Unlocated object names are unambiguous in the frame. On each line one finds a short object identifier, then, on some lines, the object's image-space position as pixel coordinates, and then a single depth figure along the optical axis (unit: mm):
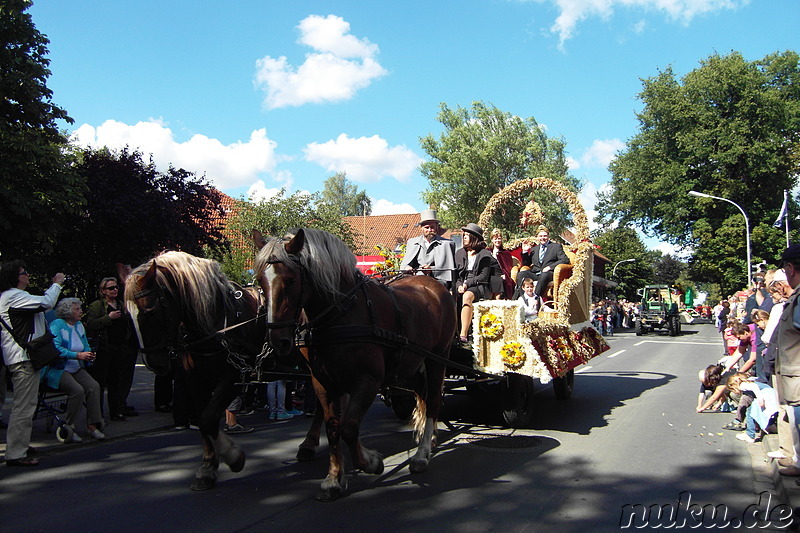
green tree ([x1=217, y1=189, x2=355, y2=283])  26656
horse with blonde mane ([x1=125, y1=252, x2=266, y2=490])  4559
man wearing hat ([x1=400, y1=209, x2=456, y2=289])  7793
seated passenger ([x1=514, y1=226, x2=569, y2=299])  8734
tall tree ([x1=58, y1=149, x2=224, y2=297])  14234
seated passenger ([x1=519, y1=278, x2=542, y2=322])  8336
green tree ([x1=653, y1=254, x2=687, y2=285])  81688
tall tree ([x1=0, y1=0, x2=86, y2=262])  12305
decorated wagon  6613
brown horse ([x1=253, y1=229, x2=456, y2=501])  4195
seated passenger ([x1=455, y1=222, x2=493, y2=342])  7422
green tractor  30984
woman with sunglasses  7926
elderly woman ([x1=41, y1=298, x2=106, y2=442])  6516
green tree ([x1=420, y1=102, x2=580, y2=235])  35969
